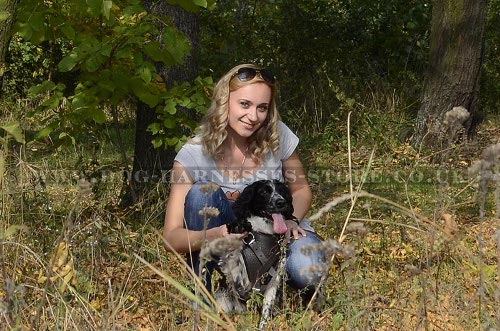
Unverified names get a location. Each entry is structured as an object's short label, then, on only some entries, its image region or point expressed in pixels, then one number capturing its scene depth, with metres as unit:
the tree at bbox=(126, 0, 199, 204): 5.73
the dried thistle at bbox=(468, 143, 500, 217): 1.84
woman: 3.69
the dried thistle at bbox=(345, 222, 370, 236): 2.17
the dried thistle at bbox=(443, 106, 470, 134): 2.16
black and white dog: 3.55
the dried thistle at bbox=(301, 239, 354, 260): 2.00
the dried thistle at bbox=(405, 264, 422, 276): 2.21
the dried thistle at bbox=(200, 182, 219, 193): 2.21
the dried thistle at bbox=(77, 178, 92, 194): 2.00
